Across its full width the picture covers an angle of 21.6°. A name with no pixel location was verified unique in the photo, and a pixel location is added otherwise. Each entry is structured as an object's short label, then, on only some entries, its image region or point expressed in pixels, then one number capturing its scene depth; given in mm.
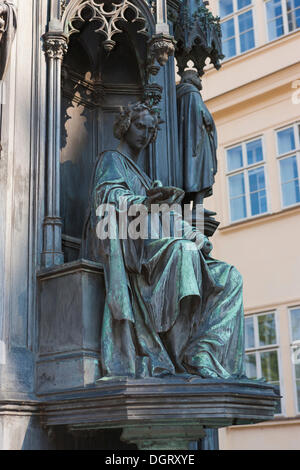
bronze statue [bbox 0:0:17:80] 5684
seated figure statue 5016
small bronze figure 6738
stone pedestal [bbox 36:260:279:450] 4543
